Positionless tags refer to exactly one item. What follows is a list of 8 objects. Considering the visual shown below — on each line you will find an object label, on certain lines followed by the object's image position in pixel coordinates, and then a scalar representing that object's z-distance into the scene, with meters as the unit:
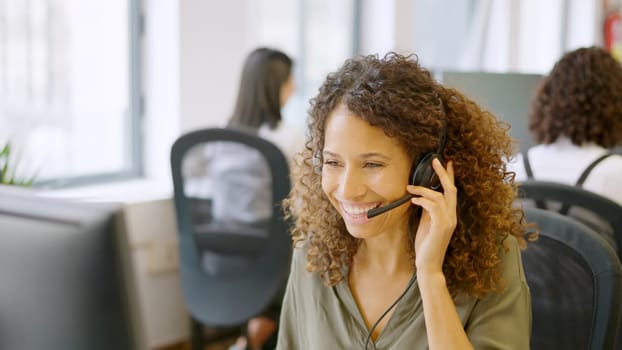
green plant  2.23
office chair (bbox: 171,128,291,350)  2.66
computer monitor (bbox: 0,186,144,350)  0.73
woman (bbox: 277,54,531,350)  1.29
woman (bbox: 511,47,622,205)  2.40
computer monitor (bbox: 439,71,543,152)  2.88
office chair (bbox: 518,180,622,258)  1.65
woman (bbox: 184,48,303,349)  2.60
